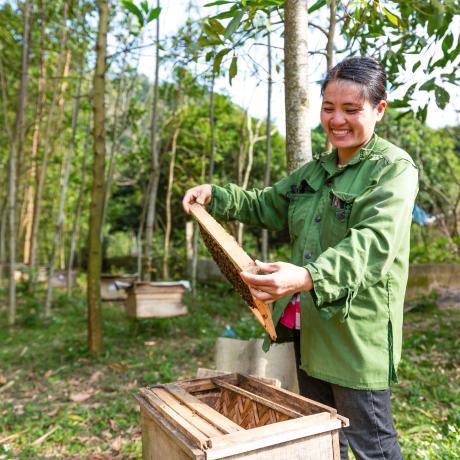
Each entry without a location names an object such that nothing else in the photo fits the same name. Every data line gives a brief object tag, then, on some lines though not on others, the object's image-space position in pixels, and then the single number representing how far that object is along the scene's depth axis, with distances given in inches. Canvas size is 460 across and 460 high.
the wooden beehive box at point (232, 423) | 54.6
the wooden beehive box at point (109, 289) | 346.9
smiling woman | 59.8
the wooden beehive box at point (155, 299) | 241.9
